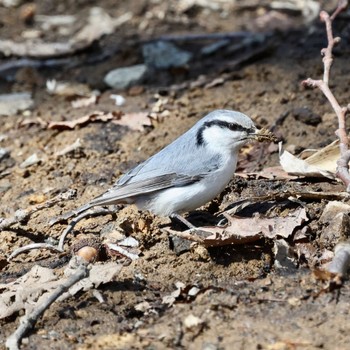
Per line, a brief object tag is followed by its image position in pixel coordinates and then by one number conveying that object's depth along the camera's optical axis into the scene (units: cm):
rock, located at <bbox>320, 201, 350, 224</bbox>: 864
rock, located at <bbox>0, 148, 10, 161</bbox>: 1220
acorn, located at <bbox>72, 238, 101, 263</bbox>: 885
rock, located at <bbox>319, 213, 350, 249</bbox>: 831
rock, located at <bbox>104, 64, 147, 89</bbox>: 1390
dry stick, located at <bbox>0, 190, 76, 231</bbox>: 953
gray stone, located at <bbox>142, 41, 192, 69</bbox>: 1447
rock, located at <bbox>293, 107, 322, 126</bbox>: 1145
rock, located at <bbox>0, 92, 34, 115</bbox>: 1364
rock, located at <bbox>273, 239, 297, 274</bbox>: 809
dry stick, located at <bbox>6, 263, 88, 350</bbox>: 714
